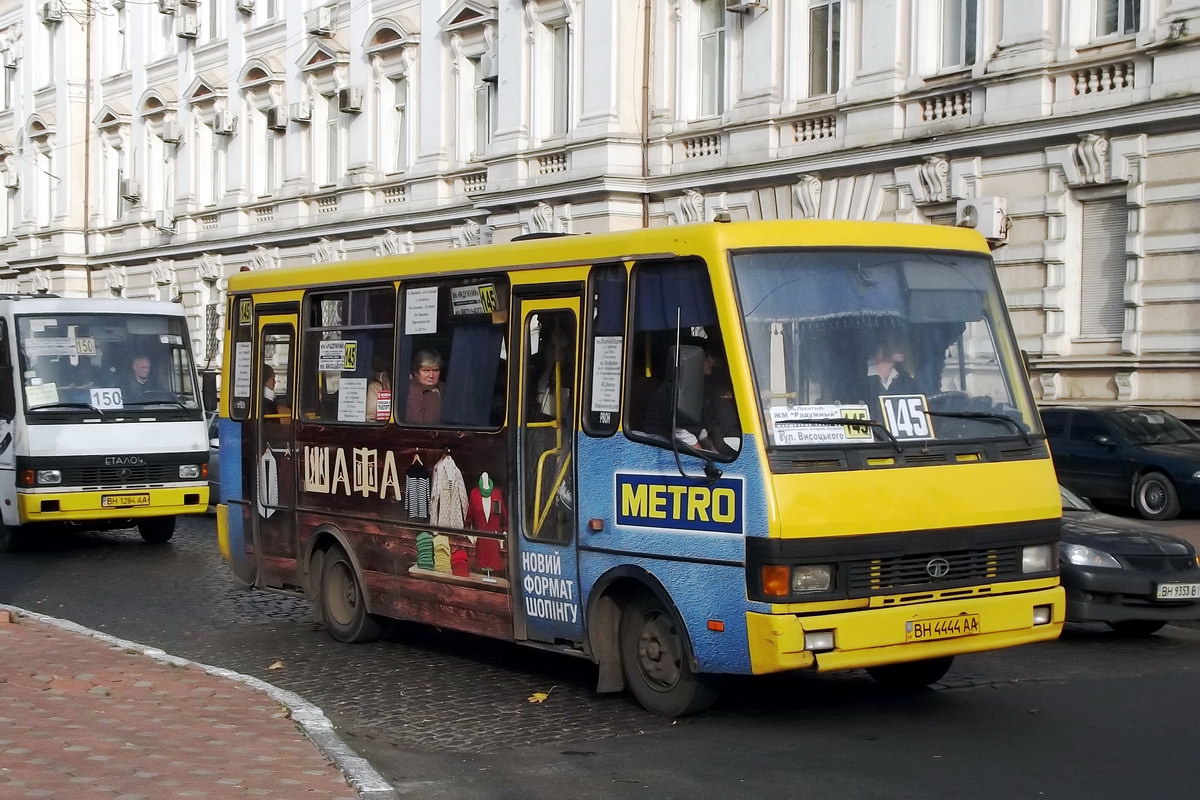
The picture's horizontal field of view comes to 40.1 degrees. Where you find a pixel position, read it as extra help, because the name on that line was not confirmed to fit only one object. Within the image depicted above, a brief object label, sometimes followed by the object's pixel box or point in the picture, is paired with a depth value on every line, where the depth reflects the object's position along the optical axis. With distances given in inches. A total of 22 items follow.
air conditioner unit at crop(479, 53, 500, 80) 1244.5
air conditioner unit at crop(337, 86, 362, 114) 1382.9
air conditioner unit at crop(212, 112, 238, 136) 1581.0
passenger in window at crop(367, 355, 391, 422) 432.0
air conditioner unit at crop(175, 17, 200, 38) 1636.3
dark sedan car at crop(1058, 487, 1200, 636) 439.2
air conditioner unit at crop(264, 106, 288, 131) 1488.7
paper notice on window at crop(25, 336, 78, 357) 694.5
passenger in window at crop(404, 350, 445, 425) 411.2
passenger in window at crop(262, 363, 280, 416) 485.6
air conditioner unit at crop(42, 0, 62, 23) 1878.7
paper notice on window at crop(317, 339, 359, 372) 449.7
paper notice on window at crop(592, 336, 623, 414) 349.1
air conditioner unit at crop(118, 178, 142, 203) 1765.5
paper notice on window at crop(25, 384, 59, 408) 688.4
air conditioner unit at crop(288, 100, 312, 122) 1455.2
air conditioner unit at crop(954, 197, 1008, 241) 869.8
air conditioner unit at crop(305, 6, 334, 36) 1411.2
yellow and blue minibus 314.7
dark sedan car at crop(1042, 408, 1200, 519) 778.8
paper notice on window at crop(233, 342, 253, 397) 499.2
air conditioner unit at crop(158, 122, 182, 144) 1683.1
